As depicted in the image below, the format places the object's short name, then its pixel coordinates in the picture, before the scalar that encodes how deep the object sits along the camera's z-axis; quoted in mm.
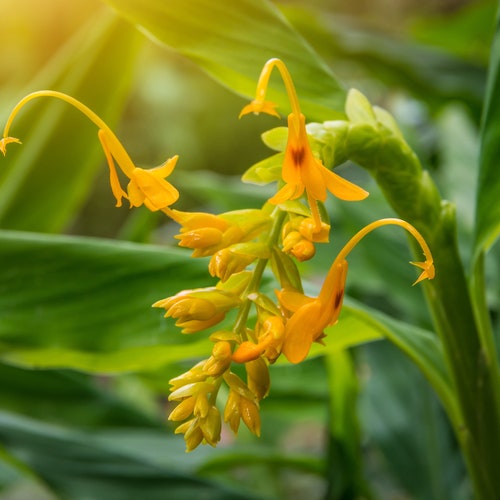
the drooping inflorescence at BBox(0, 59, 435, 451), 326
